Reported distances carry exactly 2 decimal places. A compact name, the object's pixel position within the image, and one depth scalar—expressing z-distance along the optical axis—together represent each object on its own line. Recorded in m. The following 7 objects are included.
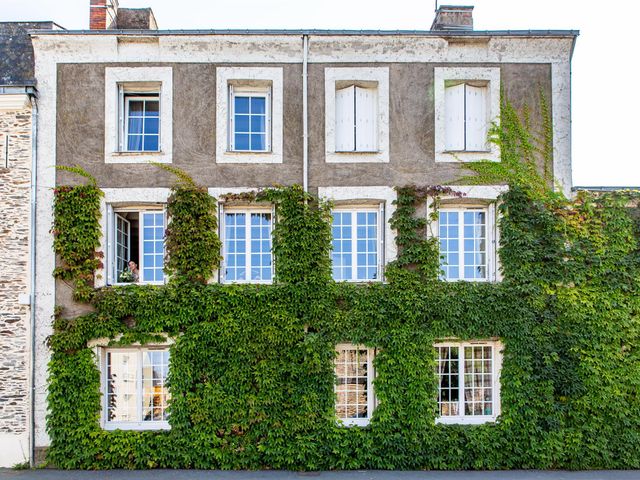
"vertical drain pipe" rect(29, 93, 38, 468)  10.54
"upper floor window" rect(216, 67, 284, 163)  11.06
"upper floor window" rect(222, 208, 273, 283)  11.09
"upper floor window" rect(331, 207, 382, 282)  11.15
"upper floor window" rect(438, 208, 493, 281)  11.16
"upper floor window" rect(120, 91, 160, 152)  11.36
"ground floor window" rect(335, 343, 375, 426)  10.85
